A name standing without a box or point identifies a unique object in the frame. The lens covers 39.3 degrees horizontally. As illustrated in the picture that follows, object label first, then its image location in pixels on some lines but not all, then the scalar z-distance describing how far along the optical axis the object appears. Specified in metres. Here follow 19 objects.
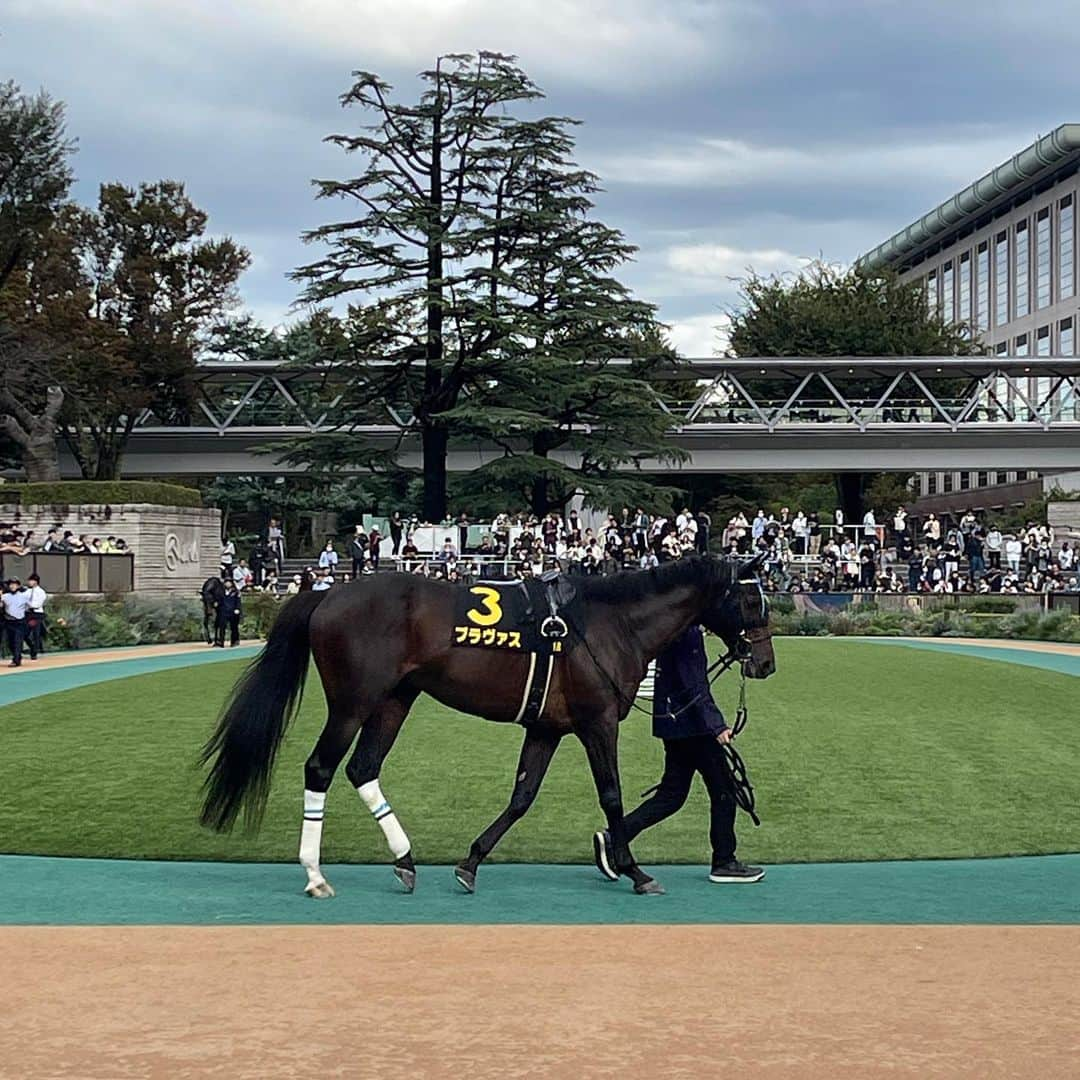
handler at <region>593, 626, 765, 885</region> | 8.07
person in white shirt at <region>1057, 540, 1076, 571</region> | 41.25
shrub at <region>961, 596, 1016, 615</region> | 37.84
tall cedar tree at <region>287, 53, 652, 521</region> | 46.59
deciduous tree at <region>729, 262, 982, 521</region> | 68.69
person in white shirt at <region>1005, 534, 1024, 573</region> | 41.91
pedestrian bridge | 55.41
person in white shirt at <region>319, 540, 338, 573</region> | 40.22
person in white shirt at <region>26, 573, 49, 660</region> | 26.48
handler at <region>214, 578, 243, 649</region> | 30.38
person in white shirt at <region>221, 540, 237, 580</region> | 37.97
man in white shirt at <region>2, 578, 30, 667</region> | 25.62
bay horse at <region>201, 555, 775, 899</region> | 7.81
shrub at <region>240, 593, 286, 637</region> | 34.22
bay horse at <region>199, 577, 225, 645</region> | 30.55
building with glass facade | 73.62
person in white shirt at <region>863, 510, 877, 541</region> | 44.34
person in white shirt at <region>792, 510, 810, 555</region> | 43.44
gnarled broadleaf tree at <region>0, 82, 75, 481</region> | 43.81
